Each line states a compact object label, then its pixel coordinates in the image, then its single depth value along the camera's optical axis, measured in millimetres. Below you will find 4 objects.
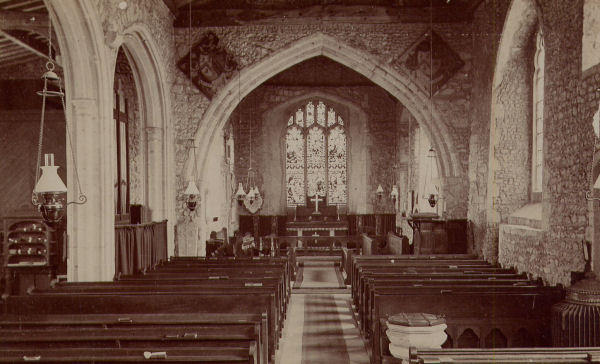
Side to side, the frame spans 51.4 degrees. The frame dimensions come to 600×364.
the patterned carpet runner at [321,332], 6621
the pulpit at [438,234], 12156
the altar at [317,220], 18003
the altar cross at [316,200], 19655
